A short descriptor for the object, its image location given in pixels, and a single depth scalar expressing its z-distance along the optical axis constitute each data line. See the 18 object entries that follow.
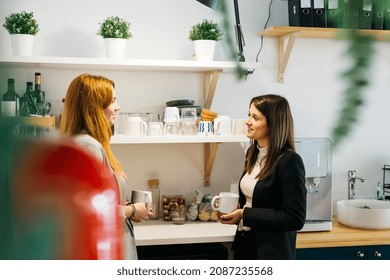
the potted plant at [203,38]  1.83
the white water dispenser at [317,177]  1.96
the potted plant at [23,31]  1.52
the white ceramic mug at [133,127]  1.83
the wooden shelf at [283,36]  1.62
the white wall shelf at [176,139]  1.80
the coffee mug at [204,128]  1.91
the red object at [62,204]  0.27
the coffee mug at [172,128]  1.90
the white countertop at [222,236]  1.76
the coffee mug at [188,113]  1.91
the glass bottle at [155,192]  1.97
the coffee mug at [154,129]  1.87
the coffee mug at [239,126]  1.93
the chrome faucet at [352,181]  1.99
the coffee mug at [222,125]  1.92
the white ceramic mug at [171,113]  1.90
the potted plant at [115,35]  1.79
